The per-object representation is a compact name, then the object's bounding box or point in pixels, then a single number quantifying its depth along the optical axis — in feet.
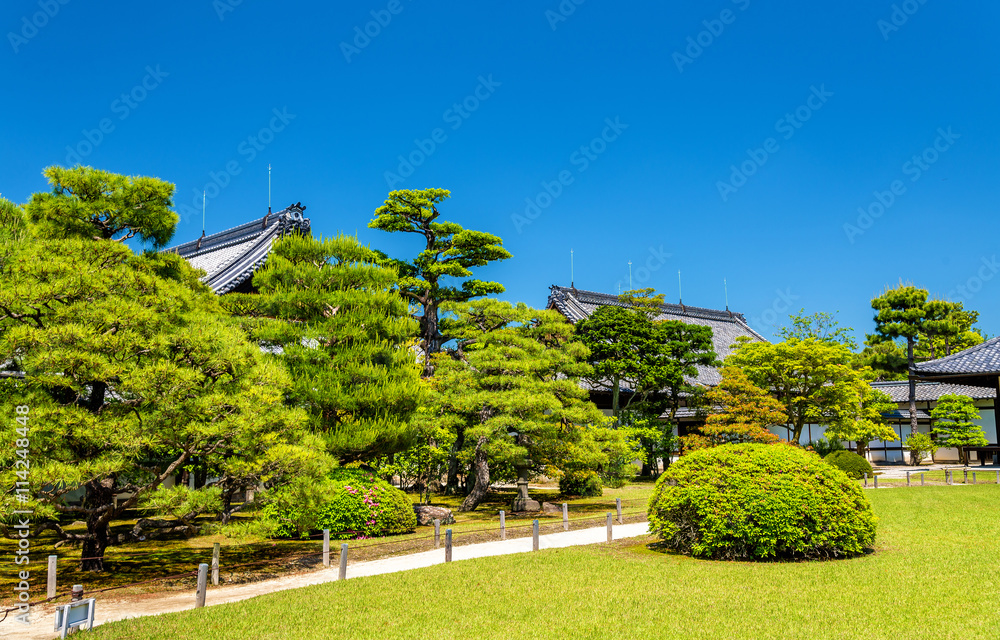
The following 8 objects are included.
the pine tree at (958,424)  122.30
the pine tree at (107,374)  33.88
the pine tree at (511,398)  66.18
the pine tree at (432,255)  83.66
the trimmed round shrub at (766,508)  39.78
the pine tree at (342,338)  53.36
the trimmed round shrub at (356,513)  53.62
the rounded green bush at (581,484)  70.85
